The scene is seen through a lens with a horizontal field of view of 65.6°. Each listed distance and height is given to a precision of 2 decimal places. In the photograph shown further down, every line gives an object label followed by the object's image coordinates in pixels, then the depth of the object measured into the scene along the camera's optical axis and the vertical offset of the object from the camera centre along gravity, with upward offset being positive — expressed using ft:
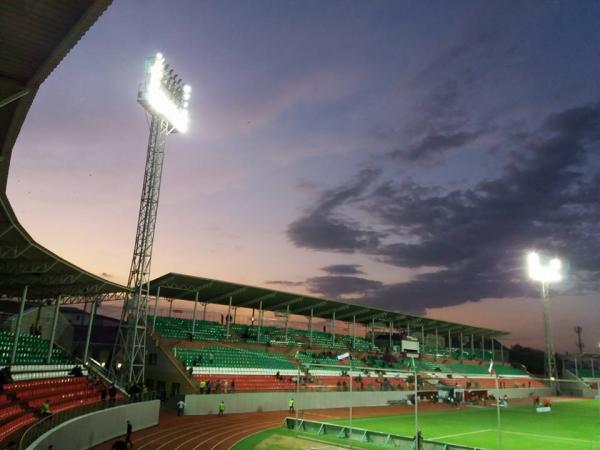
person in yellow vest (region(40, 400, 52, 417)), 70.97 -11.63
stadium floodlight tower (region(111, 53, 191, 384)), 120.26 +37.66
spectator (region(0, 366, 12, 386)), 78.16 -7.53
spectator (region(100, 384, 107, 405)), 92.82 -11.41
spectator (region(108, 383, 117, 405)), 87.51 -11.58
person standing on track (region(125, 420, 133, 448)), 76.21 -16.25
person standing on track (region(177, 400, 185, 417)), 118.83 -16.86
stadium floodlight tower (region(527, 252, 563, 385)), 248.32 +46.43
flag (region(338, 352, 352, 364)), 204.68 -5.64
